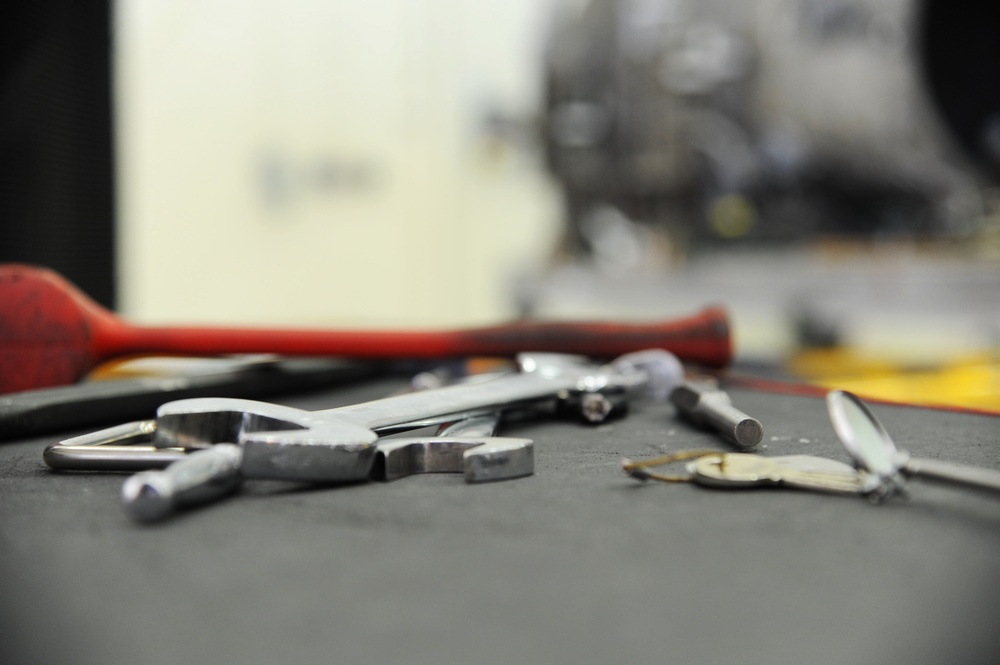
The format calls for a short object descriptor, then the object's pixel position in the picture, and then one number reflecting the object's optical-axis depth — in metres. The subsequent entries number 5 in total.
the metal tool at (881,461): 0.34
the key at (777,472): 0.37
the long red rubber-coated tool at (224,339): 0.64
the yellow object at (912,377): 0.87
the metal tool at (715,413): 0.47
